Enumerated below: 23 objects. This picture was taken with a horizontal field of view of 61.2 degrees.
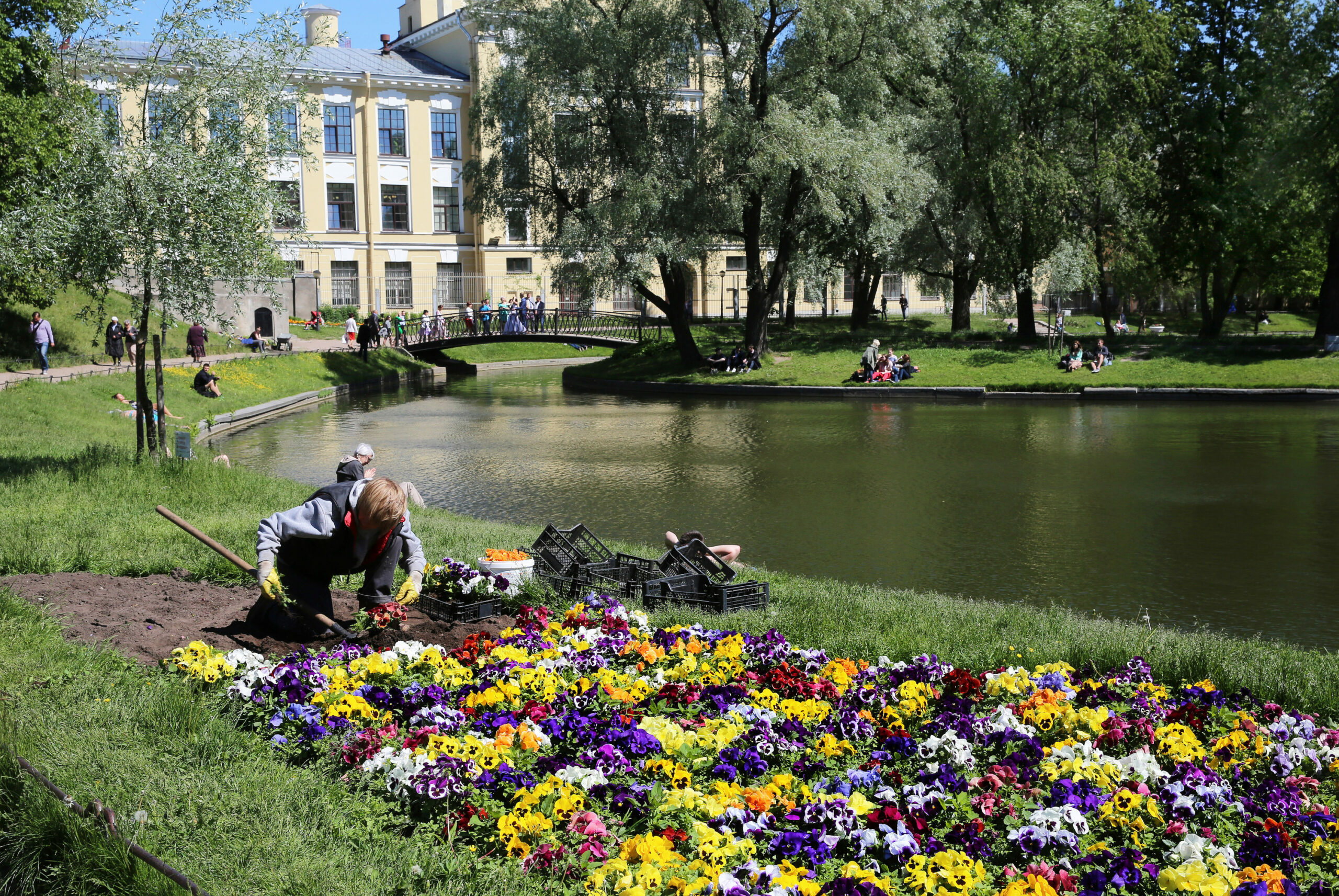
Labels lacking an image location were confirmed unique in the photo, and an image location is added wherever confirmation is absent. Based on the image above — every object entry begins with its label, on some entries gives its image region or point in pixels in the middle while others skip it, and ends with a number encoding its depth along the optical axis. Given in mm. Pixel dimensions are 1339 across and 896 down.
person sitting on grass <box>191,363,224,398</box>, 30172
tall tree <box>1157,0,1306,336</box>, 37750
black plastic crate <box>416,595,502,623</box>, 8250
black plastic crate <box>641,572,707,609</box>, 8859
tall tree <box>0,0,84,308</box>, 24875
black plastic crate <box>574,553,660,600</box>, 9109
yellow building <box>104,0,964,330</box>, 61875
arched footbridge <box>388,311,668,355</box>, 46344
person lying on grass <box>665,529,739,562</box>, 9953
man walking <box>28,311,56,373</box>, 29719
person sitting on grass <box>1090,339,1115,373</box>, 34844
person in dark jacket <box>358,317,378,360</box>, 43688
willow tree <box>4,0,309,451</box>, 13672
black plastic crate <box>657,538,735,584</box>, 9023
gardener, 7066
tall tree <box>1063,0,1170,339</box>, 37500
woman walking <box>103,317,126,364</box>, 32219
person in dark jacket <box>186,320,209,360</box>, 34000
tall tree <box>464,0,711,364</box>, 33625
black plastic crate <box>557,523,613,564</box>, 9539
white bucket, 8922
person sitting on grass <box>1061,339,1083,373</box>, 34969
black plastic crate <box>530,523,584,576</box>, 9500
